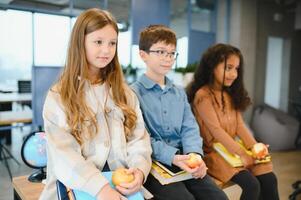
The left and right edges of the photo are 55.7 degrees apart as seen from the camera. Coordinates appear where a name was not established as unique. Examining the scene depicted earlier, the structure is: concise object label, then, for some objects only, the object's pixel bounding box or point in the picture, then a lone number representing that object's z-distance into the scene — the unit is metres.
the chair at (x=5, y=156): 3.48
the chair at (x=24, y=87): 3.74
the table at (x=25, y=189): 1.45
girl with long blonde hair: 1.14
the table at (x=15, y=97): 3.55
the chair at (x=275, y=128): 4.46
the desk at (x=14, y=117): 3.52
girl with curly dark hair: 1.68
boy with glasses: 1.41
